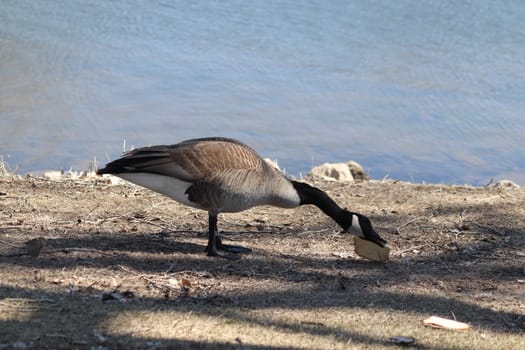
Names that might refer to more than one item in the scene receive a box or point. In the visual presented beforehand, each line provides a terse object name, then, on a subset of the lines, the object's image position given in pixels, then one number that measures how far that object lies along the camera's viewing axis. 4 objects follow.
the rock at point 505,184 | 18.20
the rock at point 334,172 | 18.44
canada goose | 11.60
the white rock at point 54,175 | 16.41
